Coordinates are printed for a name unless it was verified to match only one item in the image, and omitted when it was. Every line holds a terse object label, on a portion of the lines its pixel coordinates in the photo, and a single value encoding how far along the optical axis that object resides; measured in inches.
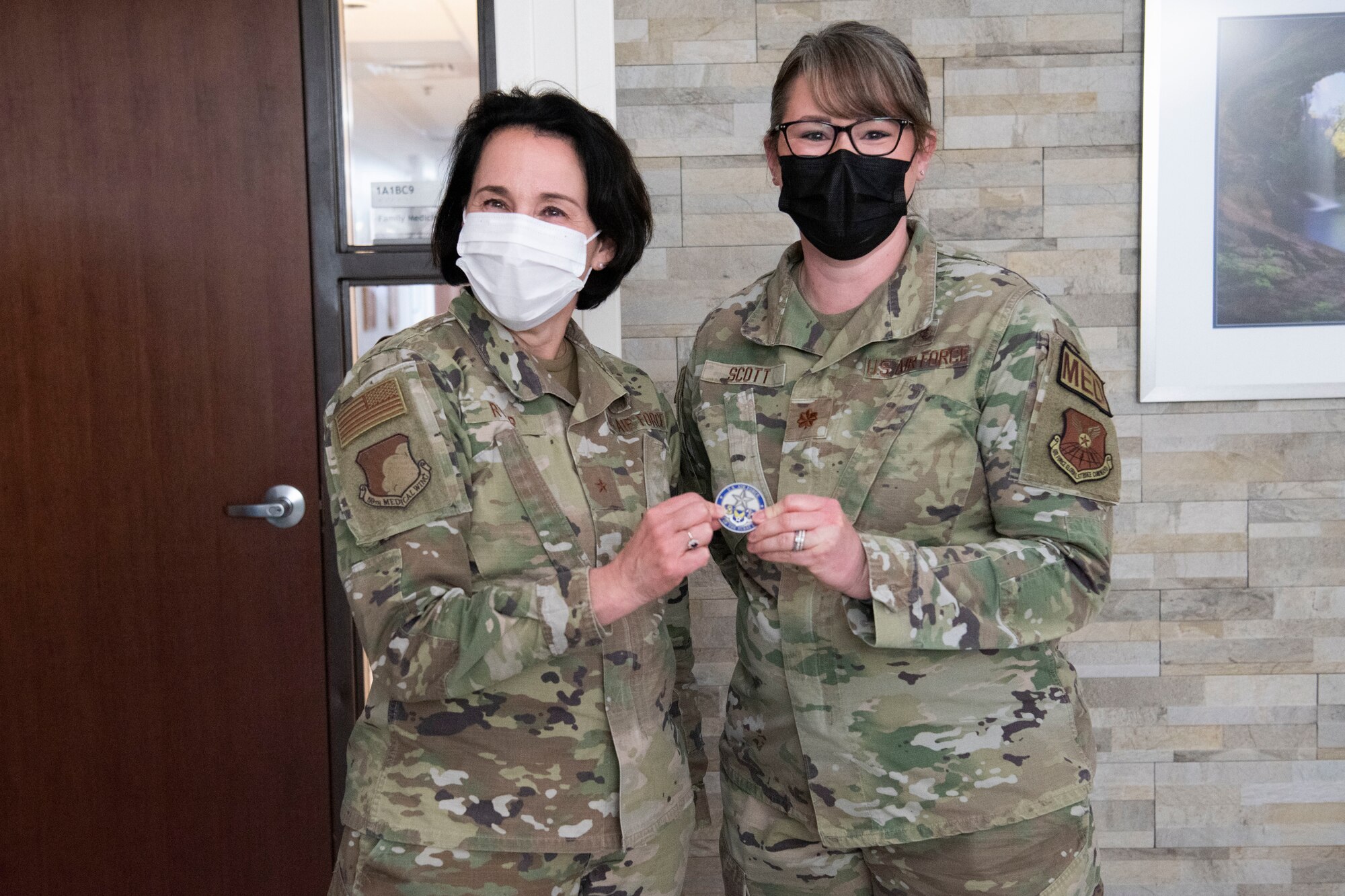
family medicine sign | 82.4
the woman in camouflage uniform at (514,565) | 46.9
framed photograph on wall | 76.4
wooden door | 80.3
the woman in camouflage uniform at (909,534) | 48.9
